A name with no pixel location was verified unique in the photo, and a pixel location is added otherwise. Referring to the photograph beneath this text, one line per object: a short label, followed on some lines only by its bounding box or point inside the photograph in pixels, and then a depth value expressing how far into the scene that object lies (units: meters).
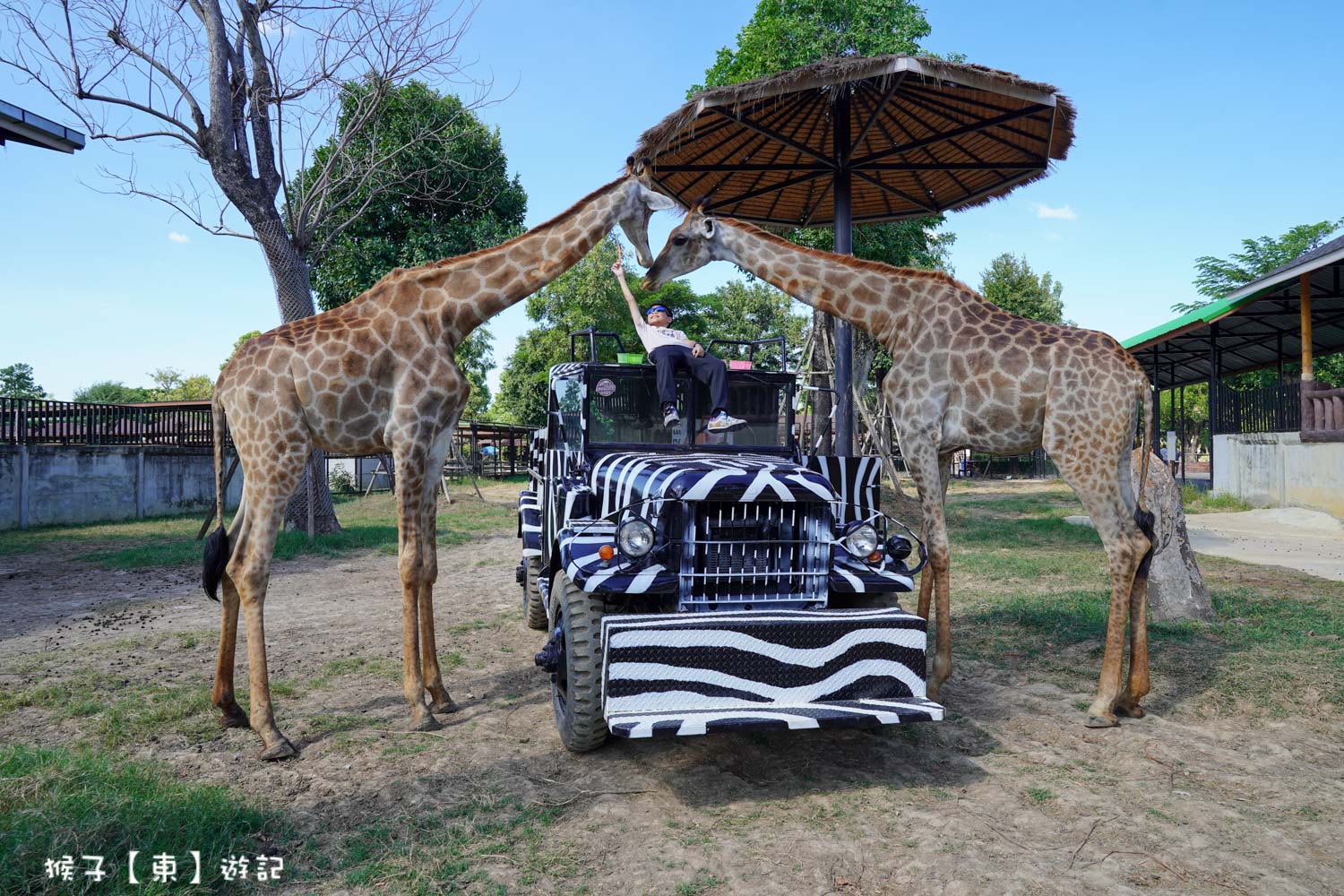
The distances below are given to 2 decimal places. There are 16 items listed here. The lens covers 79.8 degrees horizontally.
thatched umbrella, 7.64
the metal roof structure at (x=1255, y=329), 17.25
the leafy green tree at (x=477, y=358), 38.41
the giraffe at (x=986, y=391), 5.39
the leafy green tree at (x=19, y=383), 47.69
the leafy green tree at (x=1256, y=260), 29.11
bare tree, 13.73
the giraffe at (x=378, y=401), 5.22
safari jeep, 4.13
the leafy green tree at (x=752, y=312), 45.19
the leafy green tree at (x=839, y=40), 19.06
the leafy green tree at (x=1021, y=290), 36.44
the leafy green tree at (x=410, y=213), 21.86
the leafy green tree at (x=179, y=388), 57.79
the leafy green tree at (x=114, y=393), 58.81
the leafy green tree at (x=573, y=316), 34.84
